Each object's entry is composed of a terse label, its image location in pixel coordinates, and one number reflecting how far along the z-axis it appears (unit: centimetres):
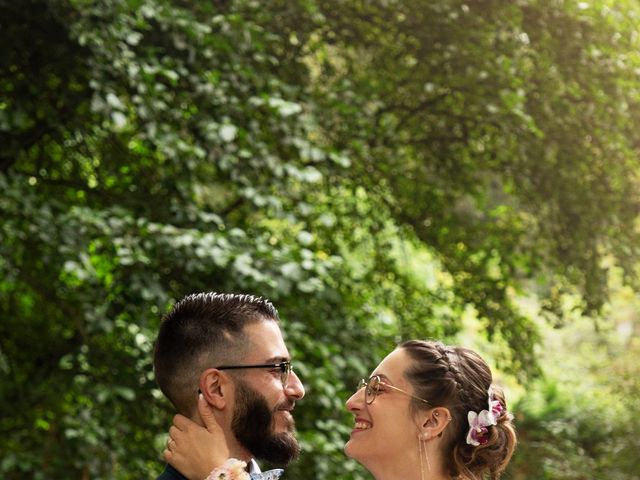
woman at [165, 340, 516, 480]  300
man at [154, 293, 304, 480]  278
